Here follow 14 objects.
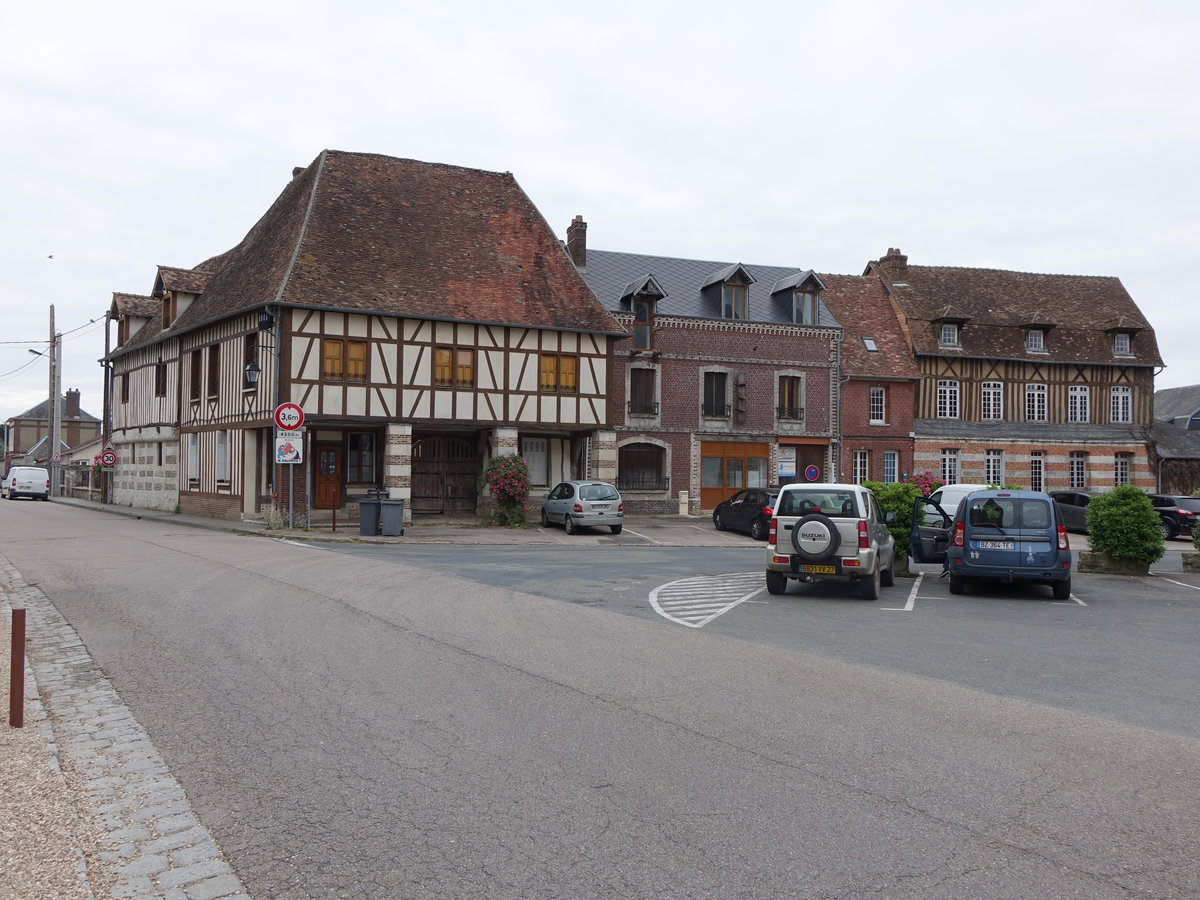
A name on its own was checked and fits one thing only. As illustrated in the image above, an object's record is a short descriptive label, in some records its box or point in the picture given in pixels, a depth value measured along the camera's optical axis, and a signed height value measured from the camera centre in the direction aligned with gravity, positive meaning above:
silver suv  13.53 -0.81
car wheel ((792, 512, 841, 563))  13.47 -0.79
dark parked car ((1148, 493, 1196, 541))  29.58 -1.00
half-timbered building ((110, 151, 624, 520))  26.91 +3.77
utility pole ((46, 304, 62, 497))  46.09 +4.59
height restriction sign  22.62 +1.44
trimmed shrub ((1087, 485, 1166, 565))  17.89 -0.86
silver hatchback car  26.61 -0.73
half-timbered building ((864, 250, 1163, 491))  38.81 +3.88
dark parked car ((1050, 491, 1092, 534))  30.62 -0.85
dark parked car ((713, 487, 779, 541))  27.29 -0.92
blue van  14.16 -0.87
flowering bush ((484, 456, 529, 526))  27.81 -0.18
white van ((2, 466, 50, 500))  53.31 -0.18
